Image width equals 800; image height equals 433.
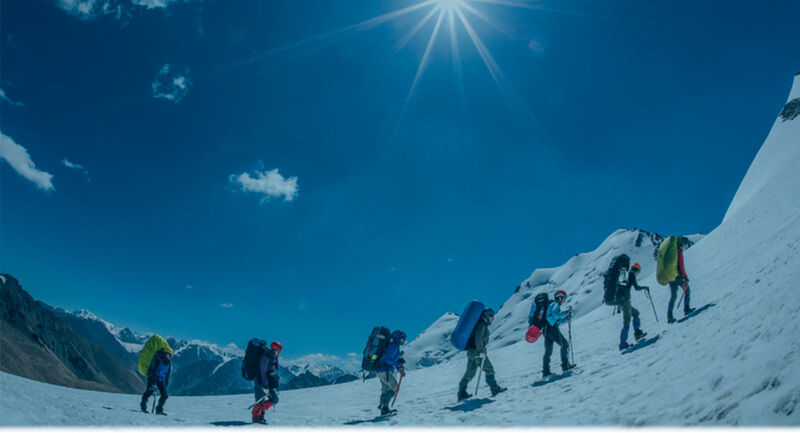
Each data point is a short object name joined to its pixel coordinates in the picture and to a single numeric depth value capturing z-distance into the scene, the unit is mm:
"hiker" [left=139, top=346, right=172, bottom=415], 9156
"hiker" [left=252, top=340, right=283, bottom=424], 8320
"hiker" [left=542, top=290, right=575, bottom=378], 10023
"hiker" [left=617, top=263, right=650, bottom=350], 10438
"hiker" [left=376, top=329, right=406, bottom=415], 9000
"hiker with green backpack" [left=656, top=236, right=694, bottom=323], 10875
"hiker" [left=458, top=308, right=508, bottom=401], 9383
